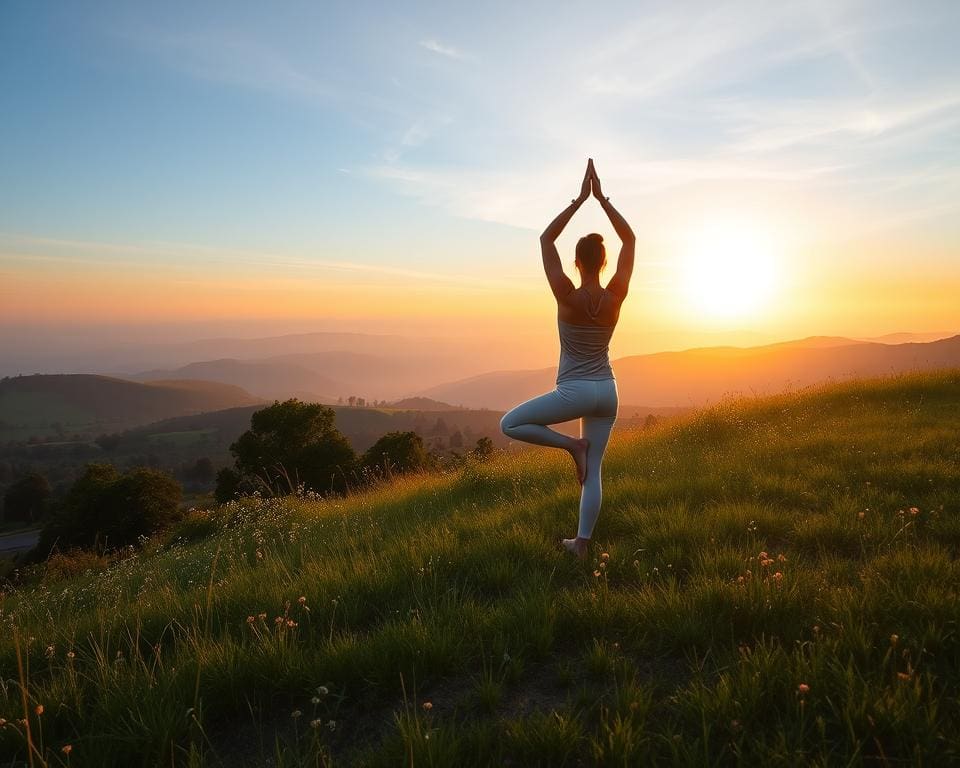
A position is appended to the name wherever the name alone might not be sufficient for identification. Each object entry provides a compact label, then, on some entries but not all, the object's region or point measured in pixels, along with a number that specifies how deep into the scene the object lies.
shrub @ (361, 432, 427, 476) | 33.16
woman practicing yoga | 4.96
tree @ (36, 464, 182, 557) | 33.53
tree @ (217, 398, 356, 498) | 34.59
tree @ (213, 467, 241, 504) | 34.22
